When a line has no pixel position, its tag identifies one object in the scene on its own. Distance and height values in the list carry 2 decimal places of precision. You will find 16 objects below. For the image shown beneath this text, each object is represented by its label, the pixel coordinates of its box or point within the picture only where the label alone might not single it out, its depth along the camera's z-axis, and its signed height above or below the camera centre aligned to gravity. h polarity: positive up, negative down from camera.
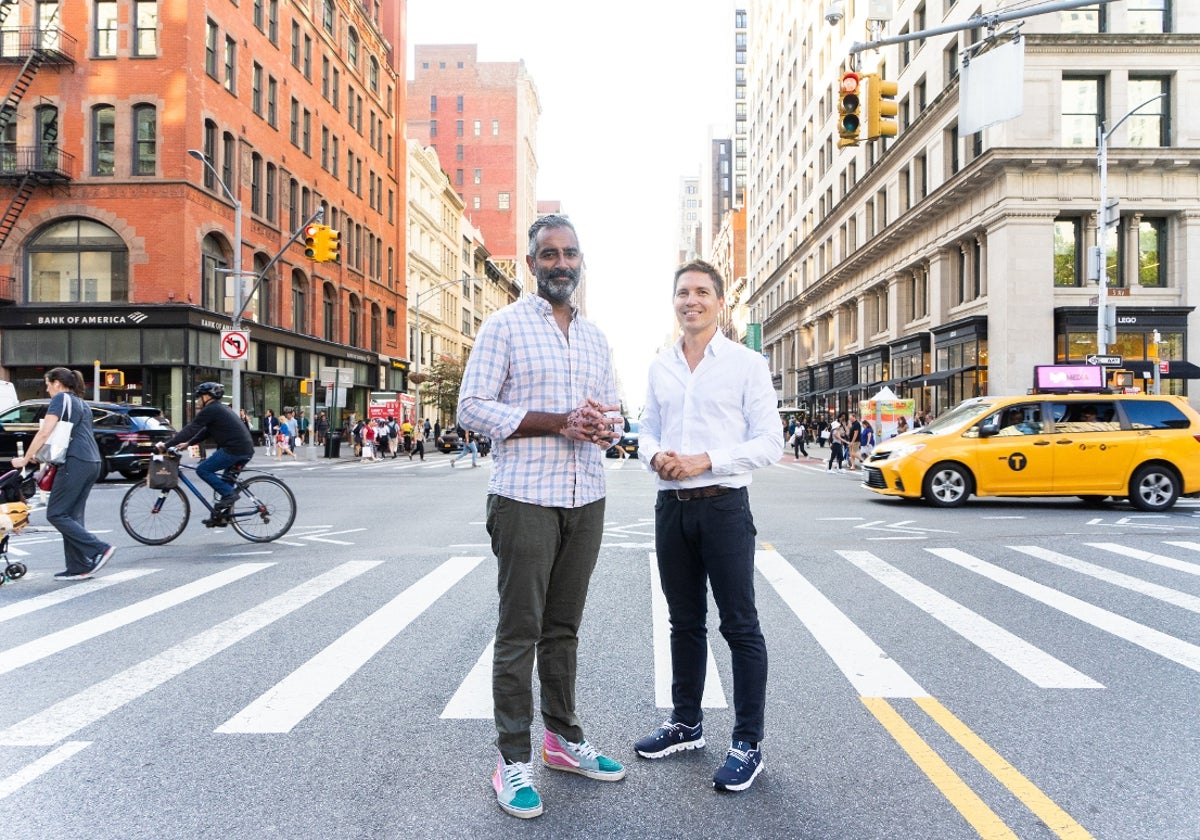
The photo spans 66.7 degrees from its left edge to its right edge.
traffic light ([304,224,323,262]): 21.83 +4.31
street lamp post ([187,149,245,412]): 25.43 +3.75
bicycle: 10.66 -1.09
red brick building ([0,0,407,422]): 31.42 +7.91
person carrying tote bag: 8.36 -0.56
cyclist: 10.24 -0.23
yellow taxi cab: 14.37 -0.50
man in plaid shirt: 3.54 -0.26
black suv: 19.69 -0.31
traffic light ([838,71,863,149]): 12.95 +4.46
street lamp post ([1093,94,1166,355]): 24.12 +4.26
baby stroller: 7.96 -0.95
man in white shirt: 3.72 -0.31
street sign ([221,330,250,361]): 23.80 +1.93
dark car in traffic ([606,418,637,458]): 34.79 -1.09
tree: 58.81 +2.16
